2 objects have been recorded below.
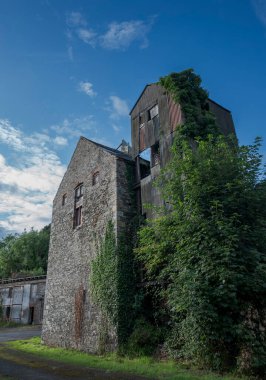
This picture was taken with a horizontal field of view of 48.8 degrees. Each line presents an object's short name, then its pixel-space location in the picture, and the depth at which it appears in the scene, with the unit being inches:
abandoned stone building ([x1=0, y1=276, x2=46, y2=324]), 1069.1
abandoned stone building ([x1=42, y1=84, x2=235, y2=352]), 489.4
